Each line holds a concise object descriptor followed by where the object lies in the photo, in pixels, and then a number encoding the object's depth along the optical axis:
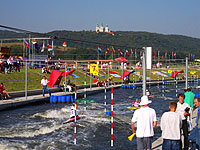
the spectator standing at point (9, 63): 35.11
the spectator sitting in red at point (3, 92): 24.99
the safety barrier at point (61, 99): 27.81
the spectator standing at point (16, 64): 36.99
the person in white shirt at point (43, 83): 28.10
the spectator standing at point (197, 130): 9.53
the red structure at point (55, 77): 32.72
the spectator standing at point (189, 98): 13.30
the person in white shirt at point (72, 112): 17.34
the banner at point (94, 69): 31.64
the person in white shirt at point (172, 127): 8.35
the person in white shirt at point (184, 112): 10.07
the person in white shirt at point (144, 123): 8.49
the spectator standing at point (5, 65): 33.82
